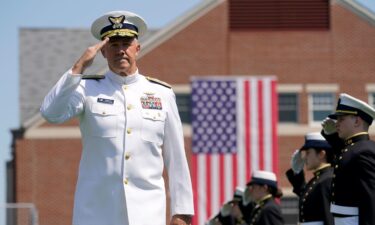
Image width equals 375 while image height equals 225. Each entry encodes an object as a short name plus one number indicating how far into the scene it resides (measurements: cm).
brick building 4297
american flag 3538
